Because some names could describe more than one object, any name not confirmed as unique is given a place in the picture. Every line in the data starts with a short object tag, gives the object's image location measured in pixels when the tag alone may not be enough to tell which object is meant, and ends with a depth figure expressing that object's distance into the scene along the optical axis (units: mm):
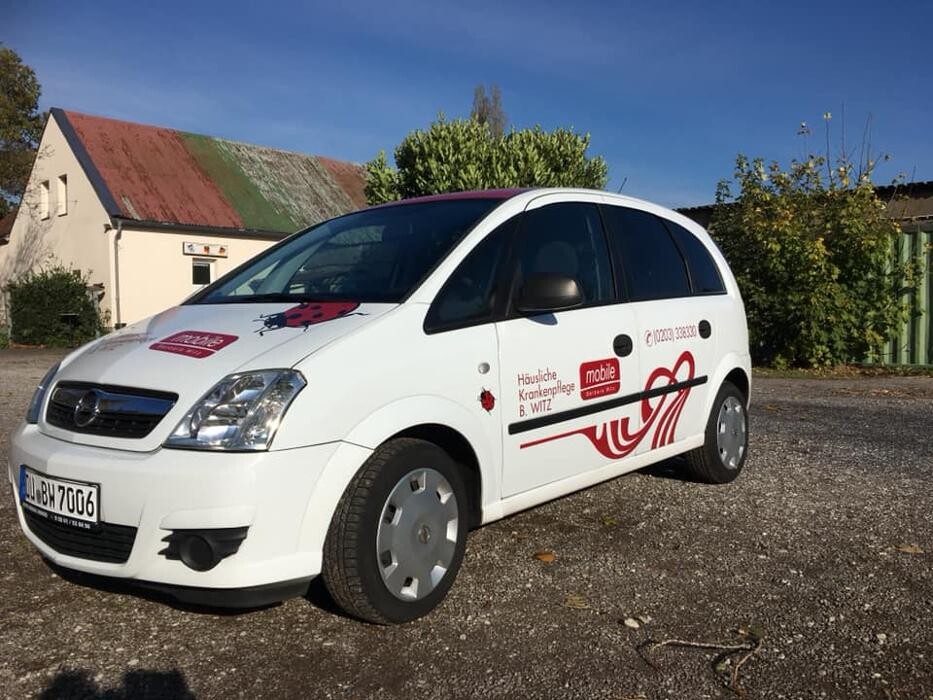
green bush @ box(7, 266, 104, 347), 20906
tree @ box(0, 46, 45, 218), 31500
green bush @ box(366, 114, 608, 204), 17391
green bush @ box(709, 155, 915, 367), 12555
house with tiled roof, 21625
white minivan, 2754
